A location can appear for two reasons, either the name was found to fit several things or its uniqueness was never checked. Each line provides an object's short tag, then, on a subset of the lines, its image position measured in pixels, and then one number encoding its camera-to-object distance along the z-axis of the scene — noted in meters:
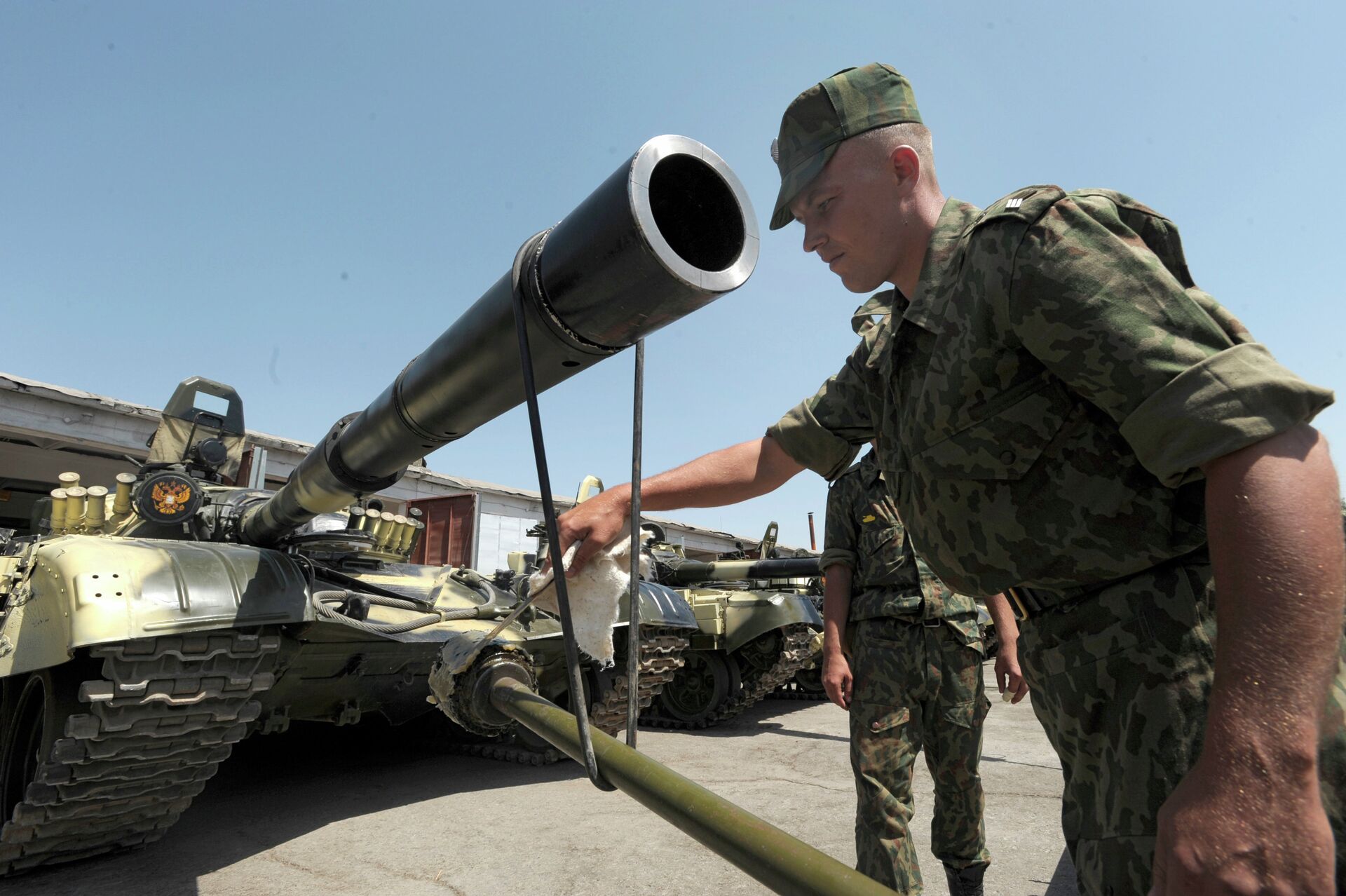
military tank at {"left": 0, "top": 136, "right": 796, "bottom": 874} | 1.38
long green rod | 0.95
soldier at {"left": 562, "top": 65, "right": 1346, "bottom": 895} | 0.91
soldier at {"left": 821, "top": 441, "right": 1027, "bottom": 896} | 2.88
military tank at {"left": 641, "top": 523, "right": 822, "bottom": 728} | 8.28
